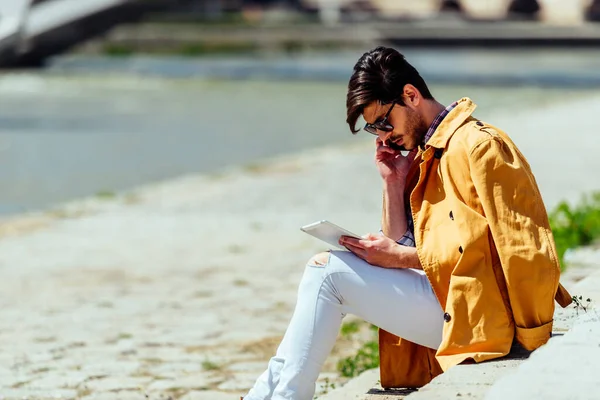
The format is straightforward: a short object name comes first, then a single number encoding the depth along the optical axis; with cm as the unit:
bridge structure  4442
